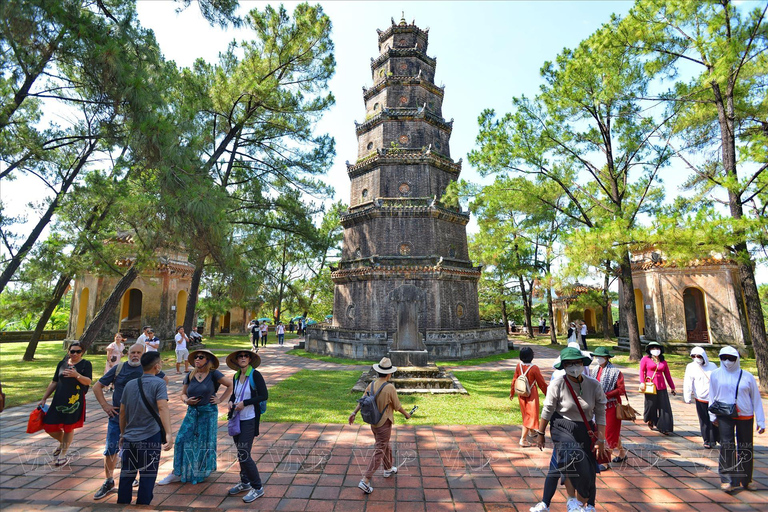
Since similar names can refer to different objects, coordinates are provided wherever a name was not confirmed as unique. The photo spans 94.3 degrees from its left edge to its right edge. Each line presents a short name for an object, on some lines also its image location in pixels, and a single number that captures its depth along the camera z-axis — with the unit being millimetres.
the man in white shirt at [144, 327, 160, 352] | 9741
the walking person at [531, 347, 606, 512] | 3562
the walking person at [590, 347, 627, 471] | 5074
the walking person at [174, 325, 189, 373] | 11312
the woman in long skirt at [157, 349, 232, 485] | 4312
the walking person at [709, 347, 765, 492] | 4316
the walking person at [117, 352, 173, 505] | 3660
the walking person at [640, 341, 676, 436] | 6340
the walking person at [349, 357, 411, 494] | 4211
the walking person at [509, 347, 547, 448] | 5730
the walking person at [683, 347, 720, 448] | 5668
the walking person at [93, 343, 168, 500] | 4141
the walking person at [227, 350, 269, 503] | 4020
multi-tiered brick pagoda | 17517
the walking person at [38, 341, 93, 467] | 4777
